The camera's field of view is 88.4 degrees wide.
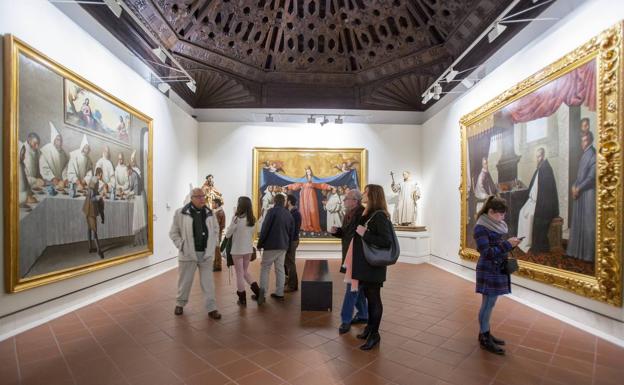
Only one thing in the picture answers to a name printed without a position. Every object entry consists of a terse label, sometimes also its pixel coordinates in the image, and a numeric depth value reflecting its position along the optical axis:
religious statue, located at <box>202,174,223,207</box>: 8.35
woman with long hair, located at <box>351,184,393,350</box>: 3.29
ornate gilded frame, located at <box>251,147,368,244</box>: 10.03
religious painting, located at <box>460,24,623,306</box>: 3.74
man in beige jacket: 4.40
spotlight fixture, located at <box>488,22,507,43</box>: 5.00
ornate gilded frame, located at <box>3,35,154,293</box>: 3.60
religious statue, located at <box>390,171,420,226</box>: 9.55
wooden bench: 4.65
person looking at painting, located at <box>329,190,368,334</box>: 3.82
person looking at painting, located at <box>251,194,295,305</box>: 5.11
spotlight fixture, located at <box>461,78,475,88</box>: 6.80
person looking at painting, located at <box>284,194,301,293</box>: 5.83
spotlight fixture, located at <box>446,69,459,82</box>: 6.56
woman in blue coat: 3.30
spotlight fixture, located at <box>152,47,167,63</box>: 5.86
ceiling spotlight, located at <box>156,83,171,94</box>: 7.14
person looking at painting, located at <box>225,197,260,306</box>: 4.85
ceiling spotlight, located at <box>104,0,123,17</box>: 4.41
